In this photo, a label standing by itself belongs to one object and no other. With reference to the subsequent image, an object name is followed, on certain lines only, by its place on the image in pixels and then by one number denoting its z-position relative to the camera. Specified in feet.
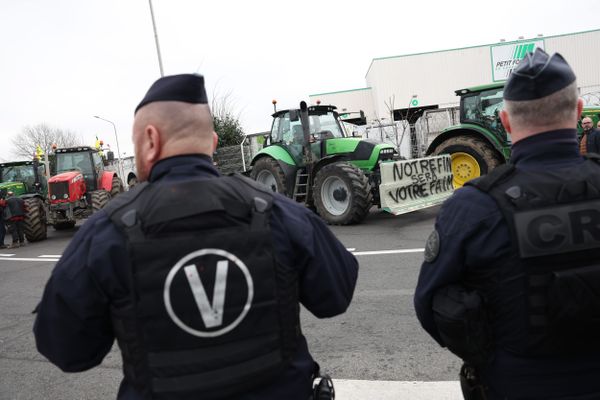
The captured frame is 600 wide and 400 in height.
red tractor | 43.37
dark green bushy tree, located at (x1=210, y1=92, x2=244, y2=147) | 79.92
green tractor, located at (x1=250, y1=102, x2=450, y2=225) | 29.17
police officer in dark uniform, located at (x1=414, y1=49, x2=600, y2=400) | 5.04
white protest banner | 28.48
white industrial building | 106.83
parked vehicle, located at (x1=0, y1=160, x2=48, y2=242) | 49.62
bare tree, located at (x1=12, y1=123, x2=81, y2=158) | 188.65
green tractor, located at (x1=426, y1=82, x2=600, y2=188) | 32.81
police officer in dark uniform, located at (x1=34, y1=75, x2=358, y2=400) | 4.63
